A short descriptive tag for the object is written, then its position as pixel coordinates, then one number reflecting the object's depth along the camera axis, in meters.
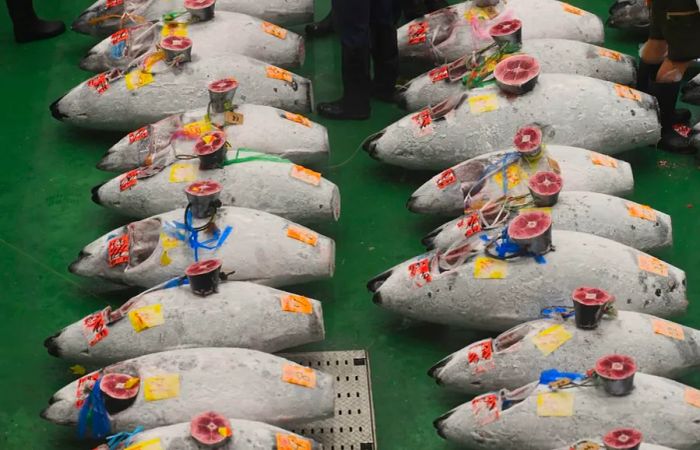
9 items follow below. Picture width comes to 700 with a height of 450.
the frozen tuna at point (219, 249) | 6.02
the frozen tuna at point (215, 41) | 7.57
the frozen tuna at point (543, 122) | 6.77
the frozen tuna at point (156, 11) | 8.10
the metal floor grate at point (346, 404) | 5.52
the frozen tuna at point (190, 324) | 5.64
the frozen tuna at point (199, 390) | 5.27
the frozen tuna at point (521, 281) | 5.70
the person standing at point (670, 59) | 6.89
